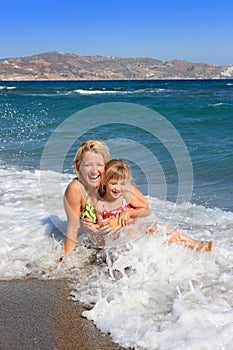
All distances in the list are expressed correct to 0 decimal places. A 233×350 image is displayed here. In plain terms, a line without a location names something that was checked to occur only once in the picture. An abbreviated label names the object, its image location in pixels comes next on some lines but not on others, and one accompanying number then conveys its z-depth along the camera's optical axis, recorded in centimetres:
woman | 474
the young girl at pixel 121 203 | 466
